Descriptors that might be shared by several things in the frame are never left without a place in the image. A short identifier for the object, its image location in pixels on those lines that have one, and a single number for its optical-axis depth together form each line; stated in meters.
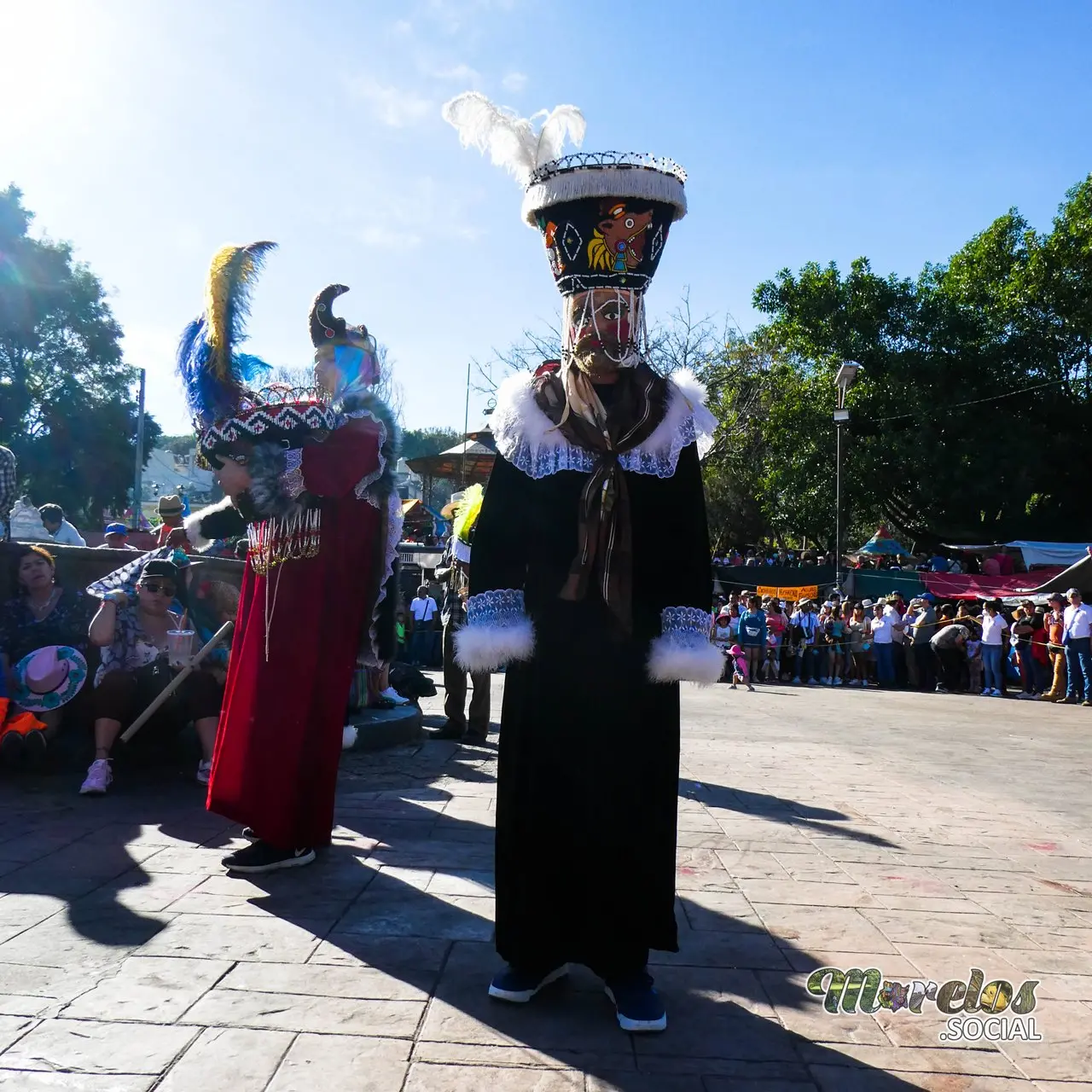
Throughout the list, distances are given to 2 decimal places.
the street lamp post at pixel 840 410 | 18.30
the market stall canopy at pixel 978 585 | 20.00
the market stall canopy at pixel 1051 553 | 21.97
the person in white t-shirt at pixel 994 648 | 15.72
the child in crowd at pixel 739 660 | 16.81
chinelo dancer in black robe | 2.69
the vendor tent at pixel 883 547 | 27.03
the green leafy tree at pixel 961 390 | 25.28
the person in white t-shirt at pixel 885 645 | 17.04
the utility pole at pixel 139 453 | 30.53
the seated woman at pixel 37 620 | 5.52
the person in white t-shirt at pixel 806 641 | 17.69
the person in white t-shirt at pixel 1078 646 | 13.91
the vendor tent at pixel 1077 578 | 17.53
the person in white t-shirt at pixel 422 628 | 16.25
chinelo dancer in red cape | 3.74
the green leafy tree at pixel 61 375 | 29.64
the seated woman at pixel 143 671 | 5.21
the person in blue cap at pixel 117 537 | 9.32
